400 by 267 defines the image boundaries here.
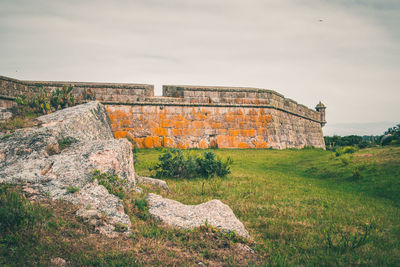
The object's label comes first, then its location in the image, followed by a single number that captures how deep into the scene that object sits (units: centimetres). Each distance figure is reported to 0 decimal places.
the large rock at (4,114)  912
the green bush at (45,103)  990
